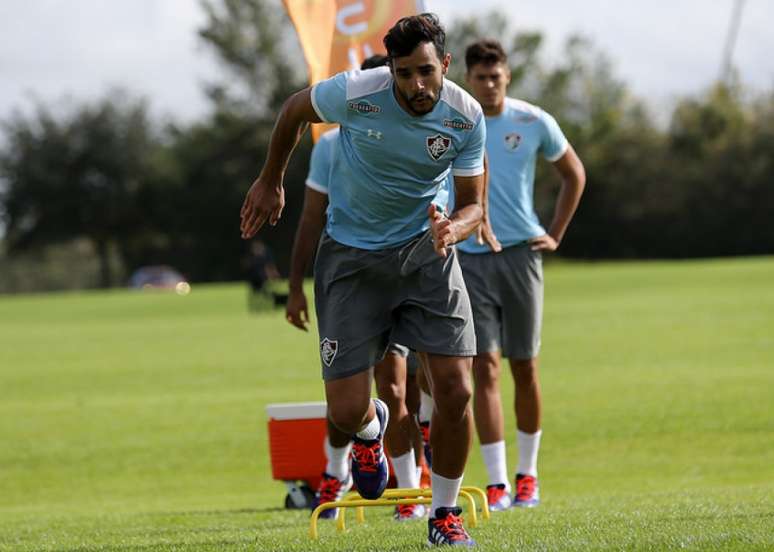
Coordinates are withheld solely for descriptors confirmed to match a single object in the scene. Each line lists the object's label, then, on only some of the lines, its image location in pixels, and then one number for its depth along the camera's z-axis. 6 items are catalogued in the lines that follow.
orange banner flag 20.93
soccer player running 12.76
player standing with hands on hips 18.34
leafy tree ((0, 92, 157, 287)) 166.75
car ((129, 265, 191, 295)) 162.75
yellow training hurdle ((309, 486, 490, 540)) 14.46
